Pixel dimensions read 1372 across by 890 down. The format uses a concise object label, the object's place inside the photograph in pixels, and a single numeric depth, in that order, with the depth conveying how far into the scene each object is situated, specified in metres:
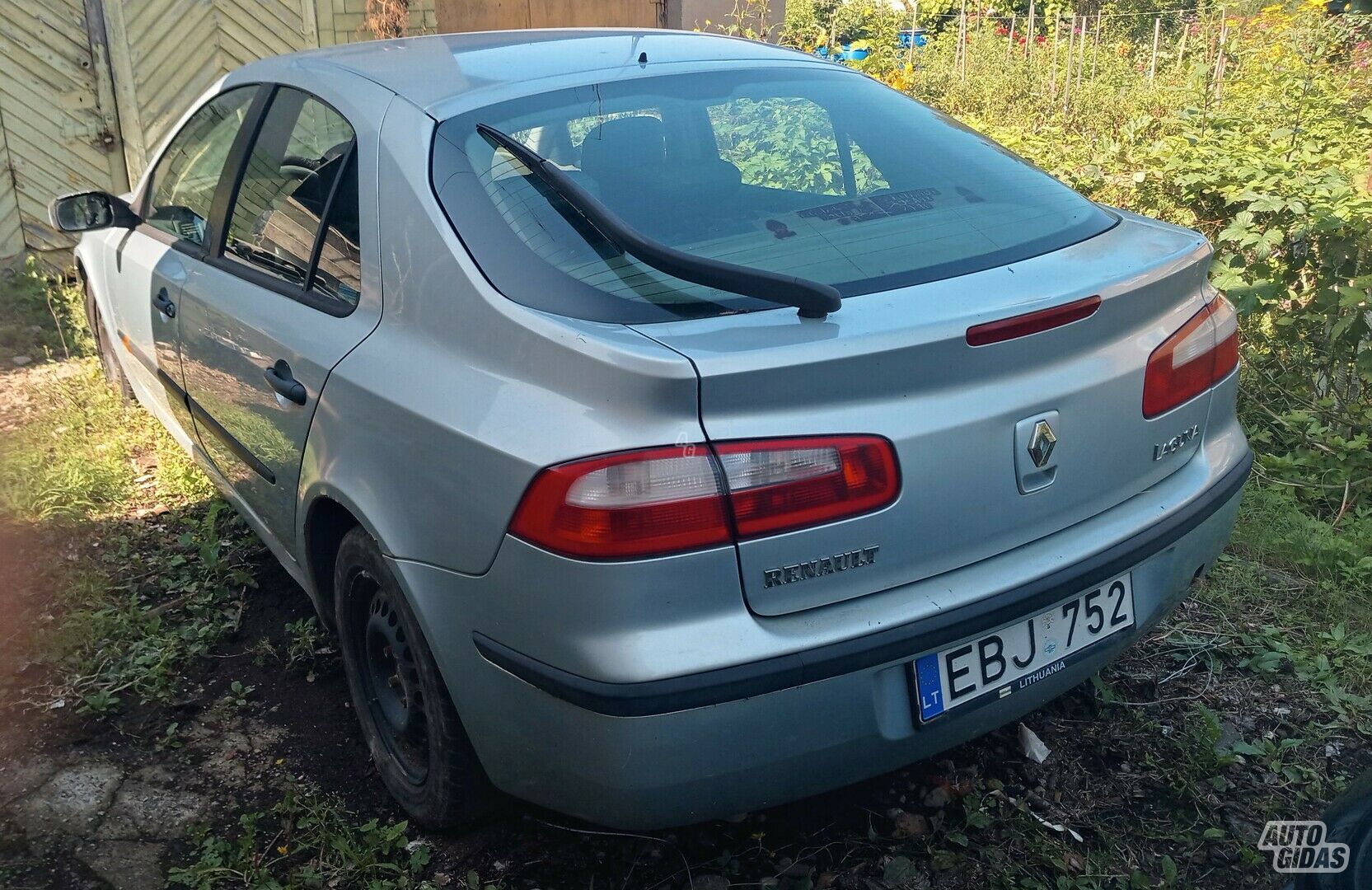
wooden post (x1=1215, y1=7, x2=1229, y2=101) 7.91
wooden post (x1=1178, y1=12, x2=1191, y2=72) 9.71
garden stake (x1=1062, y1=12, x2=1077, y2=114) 9.70
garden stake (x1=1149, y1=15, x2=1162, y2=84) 9.99
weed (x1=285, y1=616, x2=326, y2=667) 3.09
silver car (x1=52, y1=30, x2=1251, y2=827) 1.72
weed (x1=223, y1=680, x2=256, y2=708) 2.92
